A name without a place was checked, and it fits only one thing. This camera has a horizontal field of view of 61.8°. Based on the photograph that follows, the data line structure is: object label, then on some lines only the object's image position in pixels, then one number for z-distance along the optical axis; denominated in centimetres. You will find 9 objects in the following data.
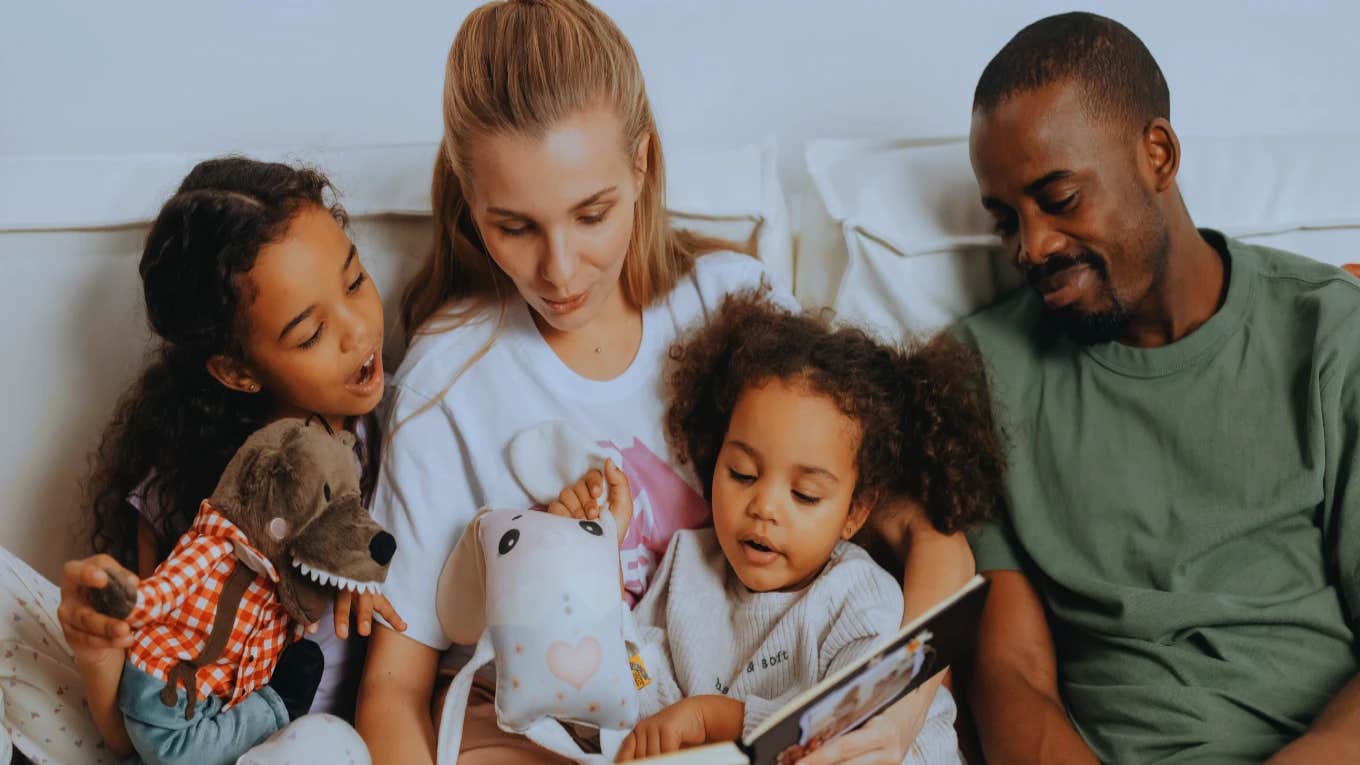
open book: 98
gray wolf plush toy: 117
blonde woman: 127
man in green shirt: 137
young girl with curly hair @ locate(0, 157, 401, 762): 128
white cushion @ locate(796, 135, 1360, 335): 161
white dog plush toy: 123
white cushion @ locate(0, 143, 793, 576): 158
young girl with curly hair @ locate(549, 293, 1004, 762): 136
